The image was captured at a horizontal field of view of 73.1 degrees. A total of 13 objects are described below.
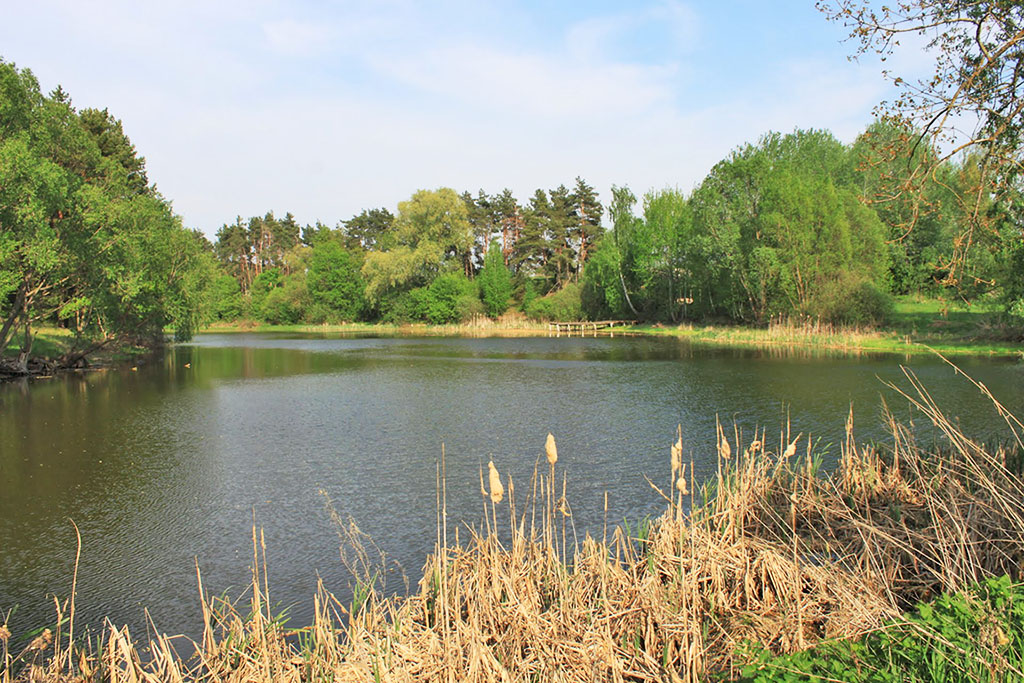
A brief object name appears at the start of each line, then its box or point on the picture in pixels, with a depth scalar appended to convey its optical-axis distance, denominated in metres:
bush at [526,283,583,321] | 67.12
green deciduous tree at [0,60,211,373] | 20.91
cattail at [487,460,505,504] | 4.95
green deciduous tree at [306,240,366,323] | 84.50
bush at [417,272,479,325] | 72.12
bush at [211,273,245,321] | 91.75
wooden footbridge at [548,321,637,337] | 61.42
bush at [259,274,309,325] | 87.88
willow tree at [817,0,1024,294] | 7.38
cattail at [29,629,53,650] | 4.55
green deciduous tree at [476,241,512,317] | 71.56
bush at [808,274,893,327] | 38.62
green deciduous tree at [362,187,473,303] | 72.00
